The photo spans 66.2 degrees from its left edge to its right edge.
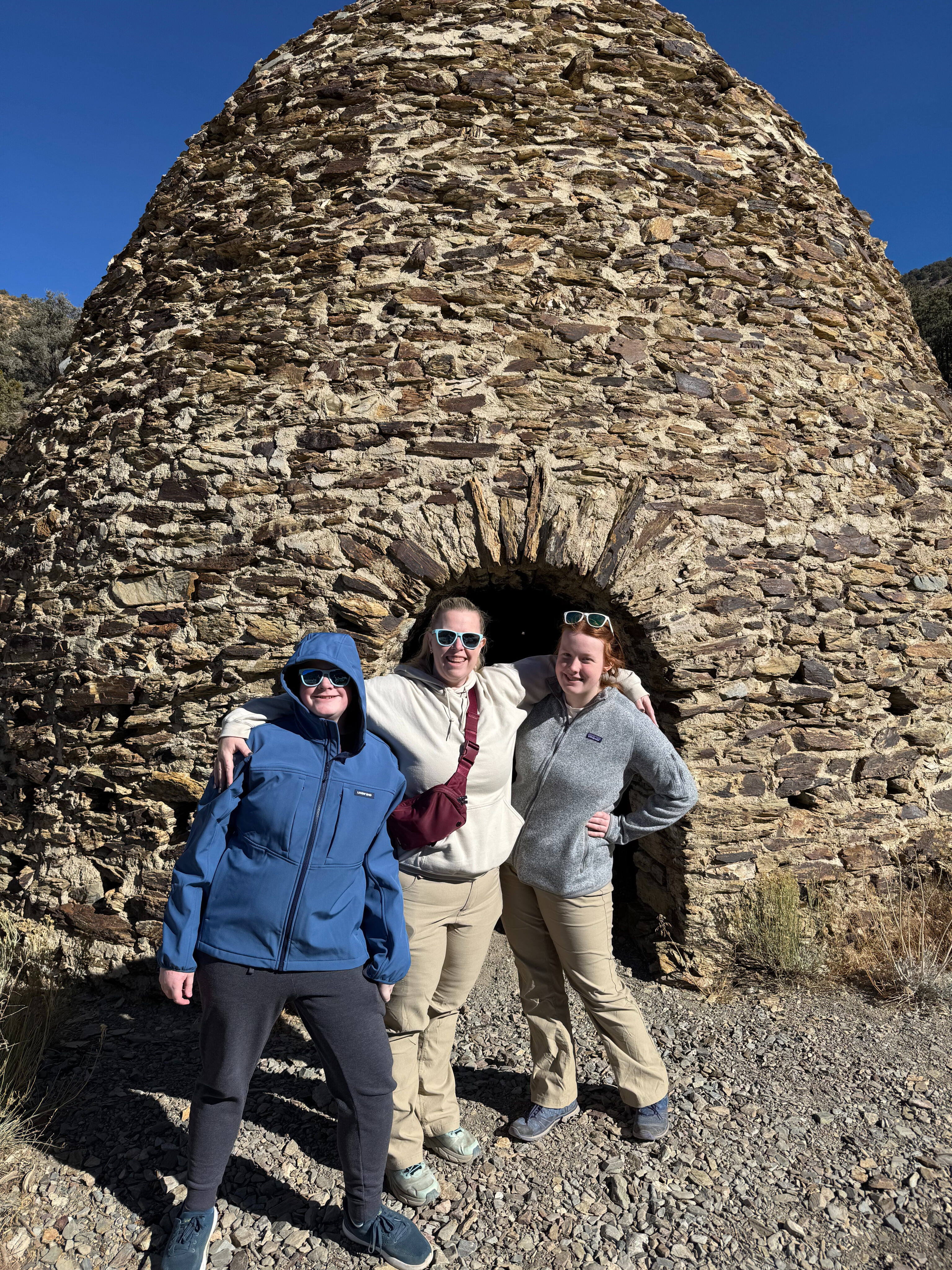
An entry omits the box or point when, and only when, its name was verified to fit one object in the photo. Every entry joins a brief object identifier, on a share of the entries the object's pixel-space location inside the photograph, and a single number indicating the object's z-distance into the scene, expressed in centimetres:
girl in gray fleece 256
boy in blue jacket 196
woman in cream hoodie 232
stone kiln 366
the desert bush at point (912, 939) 363
